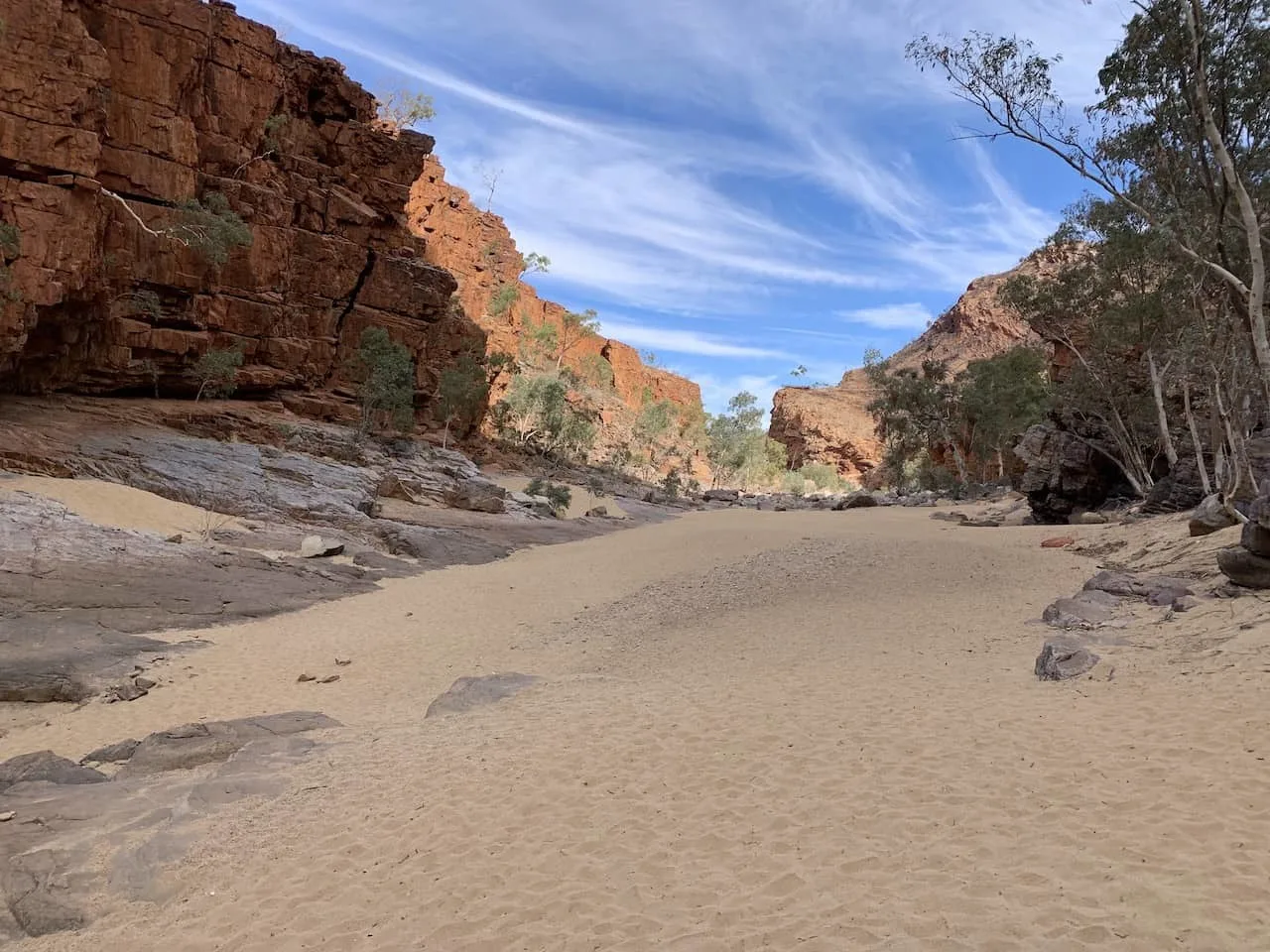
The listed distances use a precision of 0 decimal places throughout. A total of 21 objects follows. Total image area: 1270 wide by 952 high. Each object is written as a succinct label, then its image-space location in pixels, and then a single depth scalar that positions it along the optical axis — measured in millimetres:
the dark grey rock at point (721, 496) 57938
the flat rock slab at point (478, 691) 8484
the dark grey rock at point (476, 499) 28031
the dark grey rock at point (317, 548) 16844
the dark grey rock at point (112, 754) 7020
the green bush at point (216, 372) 25750
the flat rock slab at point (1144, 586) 9961
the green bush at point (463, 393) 36594
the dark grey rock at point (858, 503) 40525
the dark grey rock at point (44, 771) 6340
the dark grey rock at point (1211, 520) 13680
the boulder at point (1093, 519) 22375
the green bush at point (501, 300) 68562
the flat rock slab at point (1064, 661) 7516
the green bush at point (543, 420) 50594
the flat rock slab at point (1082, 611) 9703
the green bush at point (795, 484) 79750
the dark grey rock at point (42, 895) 4445
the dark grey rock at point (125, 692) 8805
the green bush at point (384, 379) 30453
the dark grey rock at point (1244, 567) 9289
